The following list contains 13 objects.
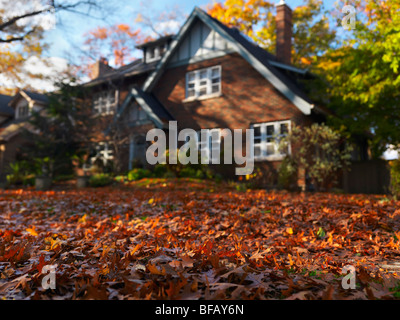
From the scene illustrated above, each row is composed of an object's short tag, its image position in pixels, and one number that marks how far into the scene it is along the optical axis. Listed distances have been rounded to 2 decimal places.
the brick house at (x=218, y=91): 13.63
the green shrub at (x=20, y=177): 16.10
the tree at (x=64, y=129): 16.53
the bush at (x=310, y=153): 11.99
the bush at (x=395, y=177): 8.04
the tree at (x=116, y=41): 23.73
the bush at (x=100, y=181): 13.38
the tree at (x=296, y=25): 21.95
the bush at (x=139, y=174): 13.91
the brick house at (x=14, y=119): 21.56
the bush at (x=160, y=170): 14.25
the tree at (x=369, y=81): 11.25
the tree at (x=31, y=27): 17.16
